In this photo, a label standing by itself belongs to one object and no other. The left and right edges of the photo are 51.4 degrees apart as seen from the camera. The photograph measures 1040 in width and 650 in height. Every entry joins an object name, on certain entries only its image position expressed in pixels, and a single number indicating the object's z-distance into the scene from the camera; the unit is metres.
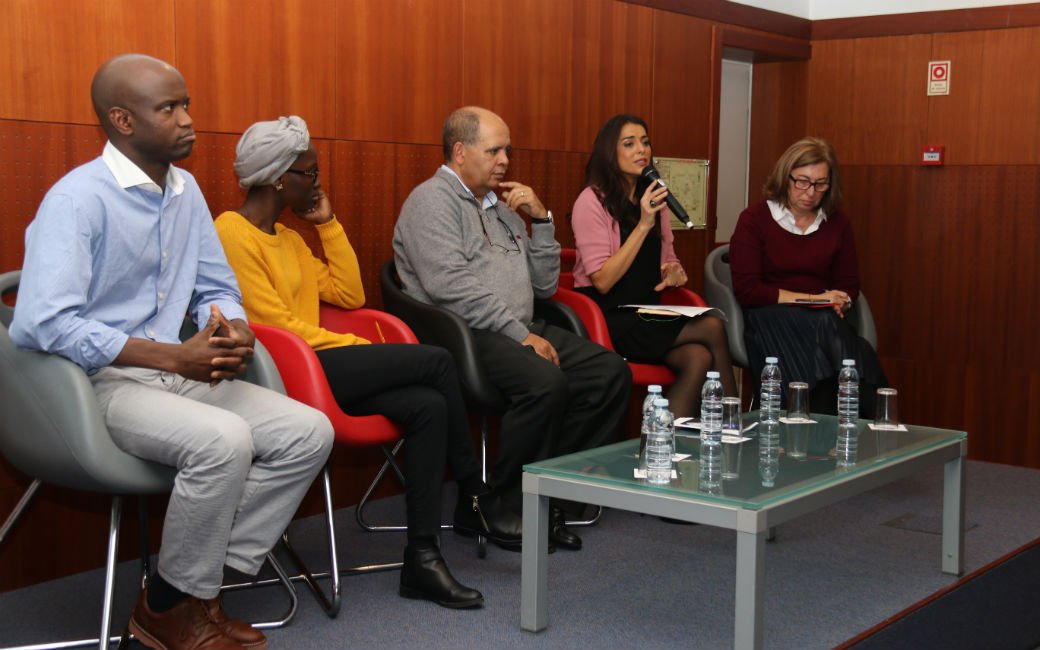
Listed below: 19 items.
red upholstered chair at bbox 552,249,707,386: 4.05
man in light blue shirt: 2.43
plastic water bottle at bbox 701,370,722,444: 2.88
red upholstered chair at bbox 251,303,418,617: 2.93
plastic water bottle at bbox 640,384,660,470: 2.74
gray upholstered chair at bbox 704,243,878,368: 4.42
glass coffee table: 2.36
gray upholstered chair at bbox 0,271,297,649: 2.38
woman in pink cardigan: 4.01
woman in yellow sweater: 3.04
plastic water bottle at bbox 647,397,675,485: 2.66
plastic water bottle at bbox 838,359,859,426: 3.35
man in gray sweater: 3.48
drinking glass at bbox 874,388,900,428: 3.36
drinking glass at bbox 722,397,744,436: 3.20
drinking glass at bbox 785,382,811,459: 3.04
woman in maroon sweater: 4.23
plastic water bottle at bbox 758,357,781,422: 3.43
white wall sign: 5.35
